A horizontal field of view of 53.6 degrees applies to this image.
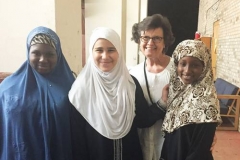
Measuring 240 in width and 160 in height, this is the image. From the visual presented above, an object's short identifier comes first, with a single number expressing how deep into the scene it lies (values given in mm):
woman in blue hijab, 1212
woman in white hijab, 1299
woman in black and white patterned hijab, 1165
